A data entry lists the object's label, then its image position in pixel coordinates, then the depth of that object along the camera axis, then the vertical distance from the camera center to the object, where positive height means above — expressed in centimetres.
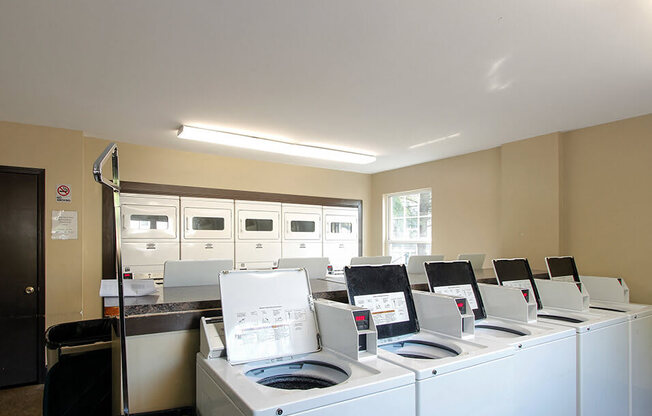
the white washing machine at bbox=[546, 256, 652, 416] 275 -98
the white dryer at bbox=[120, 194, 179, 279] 484 -35
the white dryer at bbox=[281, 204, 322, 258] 614 -40
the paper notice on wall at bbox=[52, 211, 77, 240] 418 -20
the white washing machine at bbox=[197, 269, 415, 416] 135 -65
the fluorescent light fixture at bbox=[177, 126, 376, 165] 423 +74
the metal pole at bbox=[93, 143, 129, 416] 137 -19
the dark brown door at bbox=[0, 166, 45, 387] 395 -73
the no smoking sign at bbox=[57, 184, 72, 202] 420 +15
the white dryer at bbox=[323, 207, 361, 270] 661 -50
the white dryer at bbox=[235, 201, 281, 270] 568 -42
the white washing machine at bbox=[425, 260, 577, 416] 195 -77
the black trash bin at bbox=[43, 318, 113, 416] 223 -101
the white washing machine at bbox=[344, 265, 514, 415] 160 -69
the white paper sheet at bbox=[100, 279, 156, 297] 204 -44
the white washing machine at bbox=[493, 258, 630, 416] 233 -83
